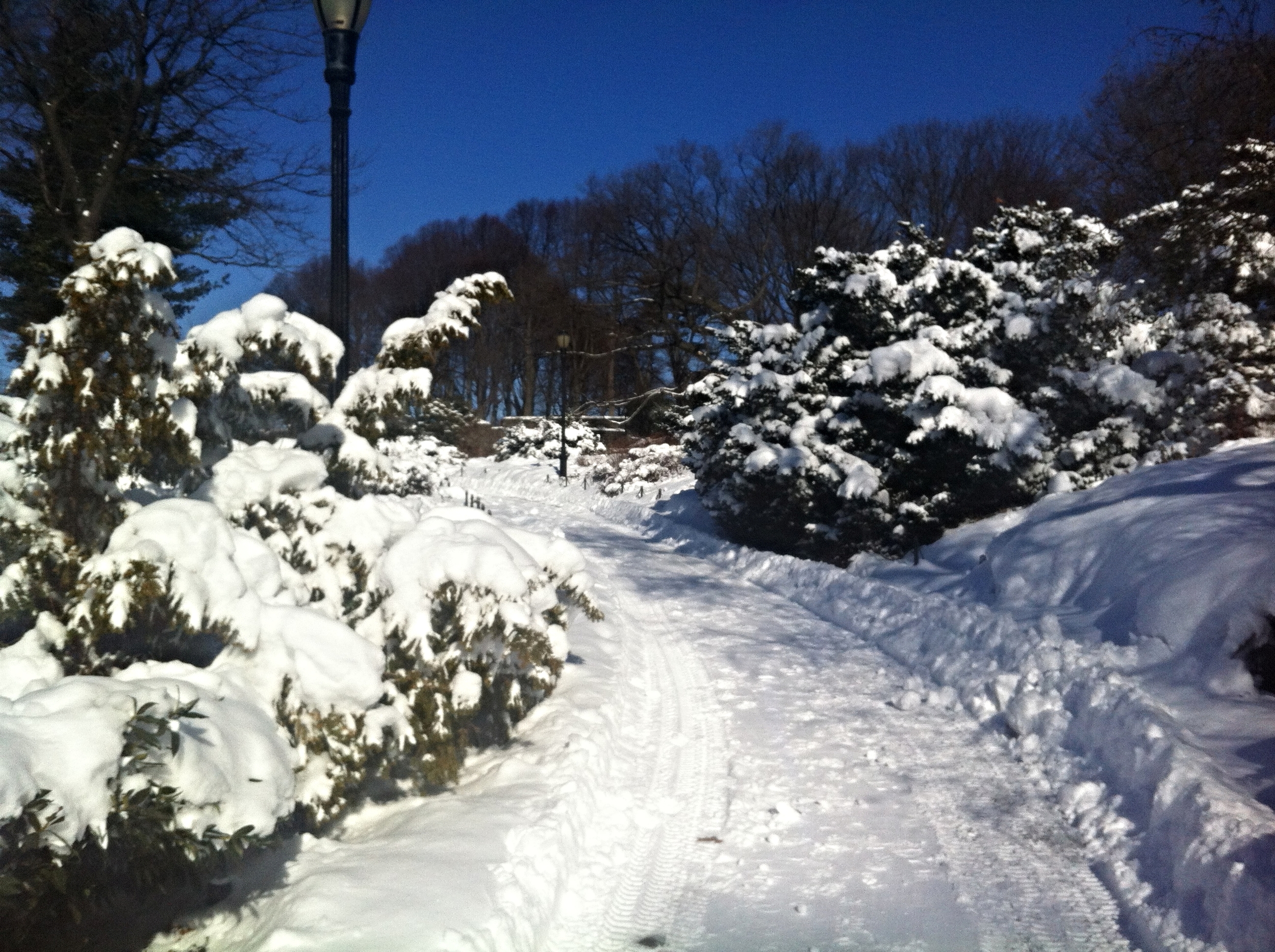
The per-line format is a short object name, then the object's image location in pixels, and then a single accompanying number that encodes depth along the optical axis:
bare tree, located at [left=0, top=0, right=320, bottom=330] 7.41
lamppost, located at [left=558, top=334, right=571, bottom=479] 26.67
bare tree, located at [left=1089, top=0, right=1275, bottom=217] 8.38
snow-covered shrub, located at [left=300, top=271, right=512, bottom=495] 5.73
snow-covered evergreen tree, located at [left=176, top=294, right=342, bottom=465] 4.95
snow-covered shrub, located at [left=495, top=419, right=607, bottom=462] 34.97
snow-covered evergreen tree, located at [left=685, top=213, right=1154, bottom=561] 12.98
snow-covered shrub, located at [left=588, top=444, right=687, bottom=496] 27.91
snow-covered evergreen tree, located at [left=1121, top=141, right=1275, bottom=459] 8.64
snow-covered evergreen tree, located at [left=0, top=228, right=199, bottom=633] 3.98
